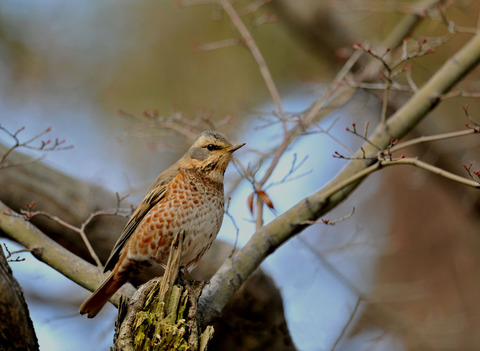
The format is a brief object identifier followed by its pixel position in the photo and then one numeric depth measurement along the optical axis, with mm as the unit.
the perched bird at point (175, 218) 8469
